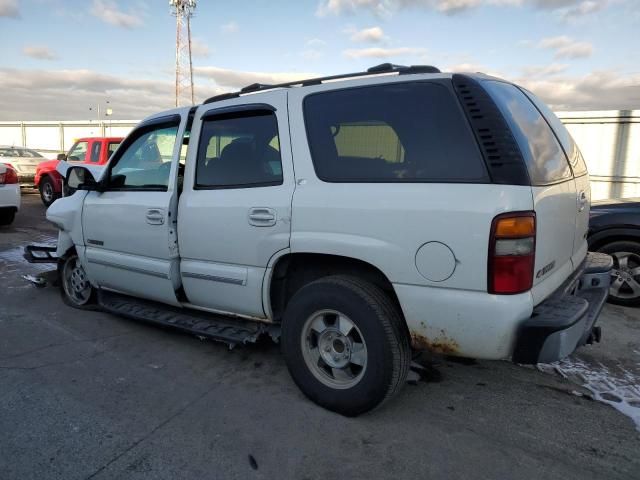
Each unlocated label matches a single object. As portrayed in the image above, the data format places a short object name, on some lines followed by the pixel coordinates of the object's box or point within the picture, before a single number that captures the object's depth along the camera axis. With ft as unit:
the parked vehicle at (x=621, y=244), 15.92
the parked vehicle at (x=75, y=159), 37.78
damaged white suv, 7.85
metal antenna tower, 151.84
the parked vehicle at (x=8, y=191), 30.25
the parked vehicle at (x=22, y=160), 50.11
